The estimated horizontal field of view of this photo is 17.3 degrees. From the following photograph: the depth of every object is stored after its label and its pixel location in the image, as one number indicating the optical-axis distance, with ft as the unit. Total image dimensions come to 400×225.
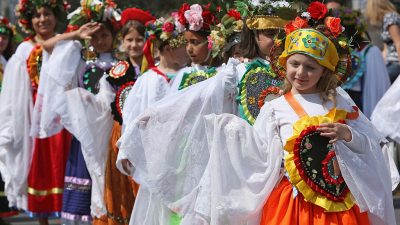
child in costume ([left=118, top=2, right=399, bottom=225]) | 22.78
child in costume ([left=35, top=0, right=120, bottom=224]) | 36.06
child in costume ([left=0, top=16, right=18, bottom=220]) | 46.47
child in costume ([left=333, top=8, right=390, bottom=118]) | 44.50
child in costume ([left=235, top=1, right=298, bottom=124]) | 25.38
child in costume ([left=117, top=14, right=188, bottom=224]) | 31.40
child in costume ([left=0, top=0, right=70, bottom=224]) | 40.21
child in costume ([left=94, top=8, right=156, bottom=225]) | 34.20
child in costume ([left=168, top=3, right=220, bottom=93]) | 30.22
